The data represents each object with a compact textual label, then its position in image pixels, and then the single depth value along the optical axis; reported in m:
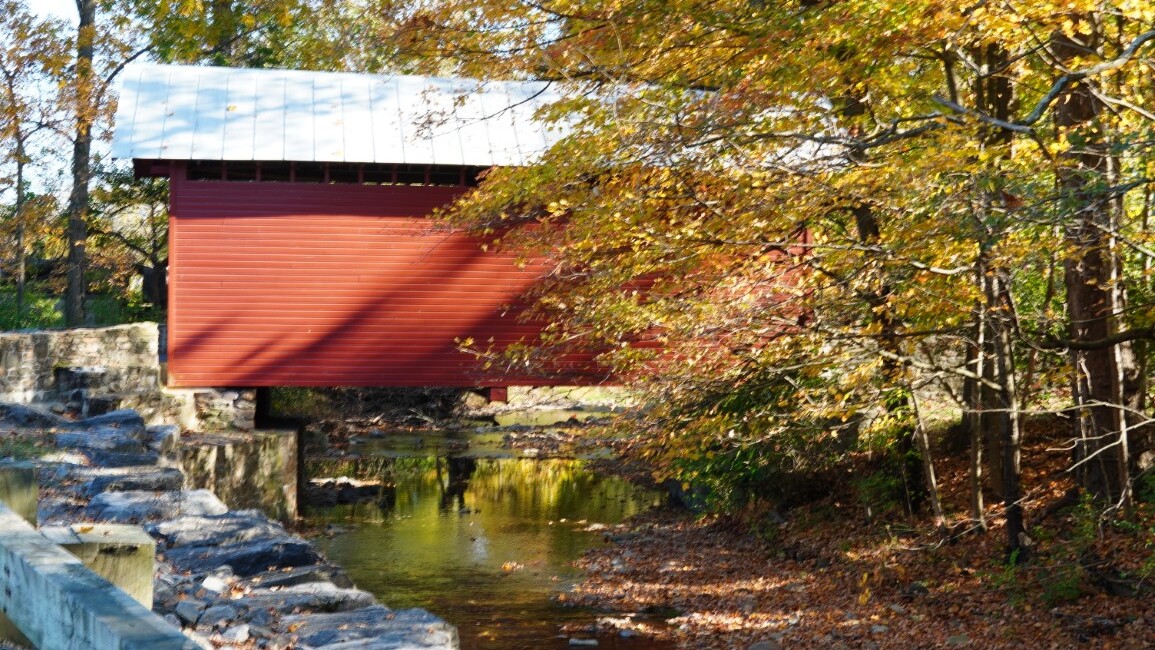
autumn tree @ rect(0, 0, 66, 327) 20.17
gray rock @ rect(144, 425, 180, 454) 10.08
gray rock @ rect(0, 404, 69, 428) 10.13
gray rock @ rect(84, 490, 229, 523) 6.61
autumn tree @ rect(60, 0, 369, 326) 20.47
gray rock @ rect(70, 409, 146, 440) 10.26
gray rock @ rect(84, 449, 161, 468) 8.47
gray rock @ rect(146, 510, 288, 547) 6.41
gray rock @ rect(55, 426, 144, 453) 8.94
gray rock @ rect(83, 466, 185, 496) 7.39
